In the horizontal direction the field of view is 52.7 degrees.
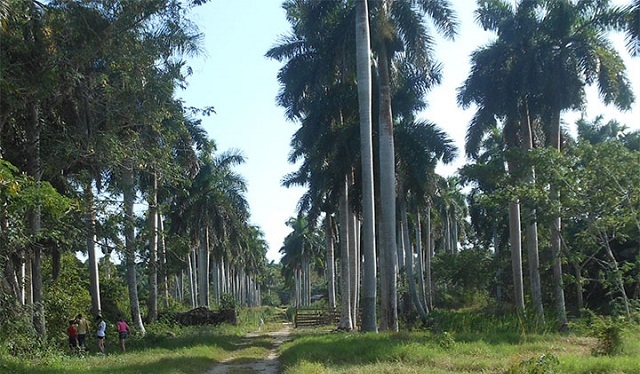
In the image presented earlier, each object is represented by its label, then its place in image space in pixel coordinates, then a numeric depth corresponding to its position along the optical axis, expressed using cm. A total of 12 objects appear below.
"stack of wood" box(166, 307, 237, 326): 3622
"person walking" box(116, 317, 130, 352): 2292
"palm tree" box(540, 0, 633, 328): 2416
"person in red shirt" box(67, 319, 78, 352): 2091
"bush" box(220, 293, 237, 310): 4839
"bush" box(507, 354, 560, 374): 1031
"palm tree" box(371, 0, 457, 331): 2253
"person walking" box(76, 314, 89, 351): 2103
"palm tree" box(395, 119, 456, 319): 2642
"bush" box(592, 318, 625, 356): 1440
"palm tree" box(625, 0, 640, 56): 2209
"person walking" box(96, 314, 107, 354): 2174
